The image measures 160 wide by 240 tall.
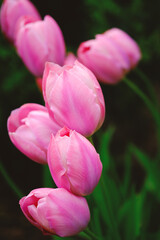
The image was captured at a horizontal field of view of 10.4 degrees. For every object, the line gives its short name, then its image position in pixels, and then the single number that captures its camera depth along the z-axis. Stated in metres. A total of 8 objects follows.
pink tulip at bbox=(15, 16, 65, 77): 0.92
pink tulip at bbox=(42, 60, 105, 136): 0.77
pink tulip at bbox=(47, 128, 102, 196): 0.75
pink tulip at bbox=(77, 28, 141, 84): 0.94
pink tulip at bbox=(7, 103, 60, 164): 0.81
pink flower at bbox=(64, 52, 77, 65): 0.97
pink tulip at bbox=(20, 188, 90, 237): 0.75
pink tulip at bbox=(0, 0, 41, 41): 1.01
